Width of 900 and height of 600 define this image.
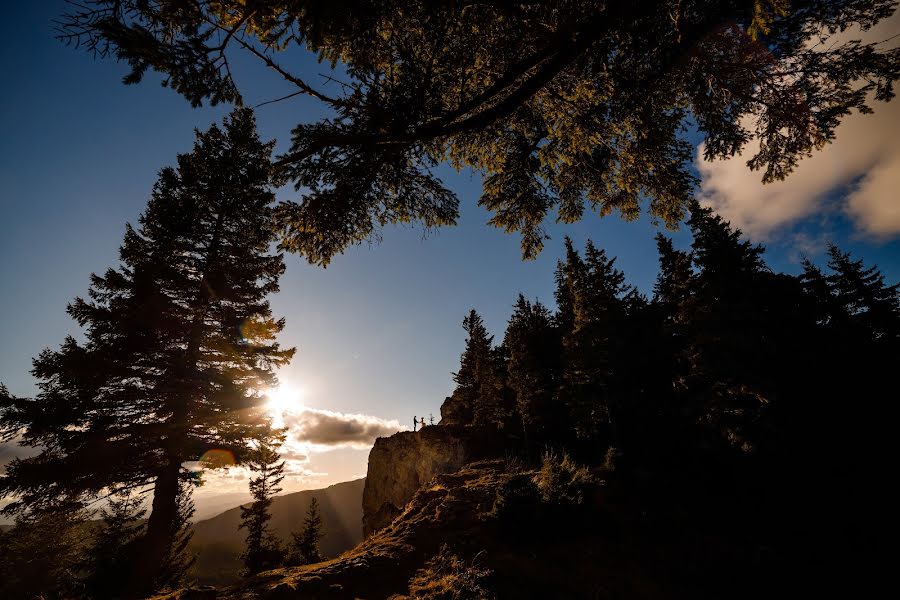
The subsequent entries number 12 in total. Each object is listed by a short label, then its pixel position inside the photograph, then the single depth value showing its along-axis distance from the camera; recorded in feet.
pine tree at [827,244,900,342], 70.59
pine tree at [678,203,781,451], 47.65
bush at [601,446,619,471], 57.06
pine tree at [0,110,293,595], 28.48
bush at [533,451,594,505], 31.60
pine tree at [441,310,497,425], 109.50
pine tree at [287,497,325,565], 105.91
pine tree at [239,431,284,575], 98.58
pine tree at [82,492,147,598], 39.52
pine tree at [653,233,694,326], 61.67
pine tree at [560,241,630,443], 71.41
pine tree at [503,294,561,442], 93.30
